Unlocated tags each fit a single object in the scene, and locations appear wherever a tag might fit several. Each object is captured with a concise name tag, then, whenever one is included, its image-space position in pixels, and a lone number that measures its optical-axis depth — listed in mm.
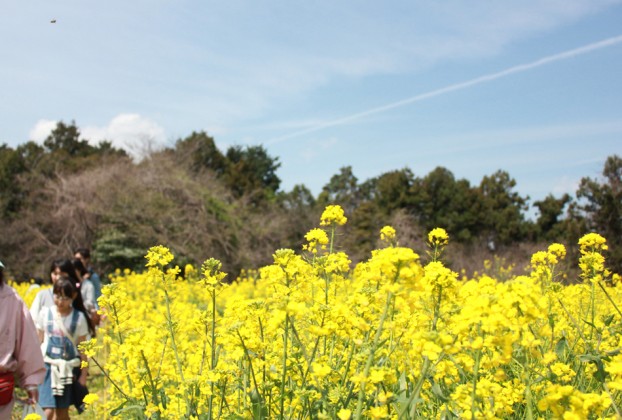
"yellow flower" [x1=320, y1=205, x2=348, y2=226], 3252
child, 4840
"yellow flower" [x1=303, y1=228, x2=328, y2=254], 3172
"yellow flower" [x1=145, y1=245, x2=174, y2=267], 2863
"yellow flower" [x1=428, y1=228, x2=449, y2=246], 3088
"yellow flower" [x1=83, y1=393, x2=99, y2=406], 2701
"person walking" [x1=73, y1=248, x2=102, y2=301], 6460
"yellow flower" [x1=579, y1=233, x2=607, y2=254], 3688
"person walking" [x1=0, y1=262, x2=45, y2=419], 3285
